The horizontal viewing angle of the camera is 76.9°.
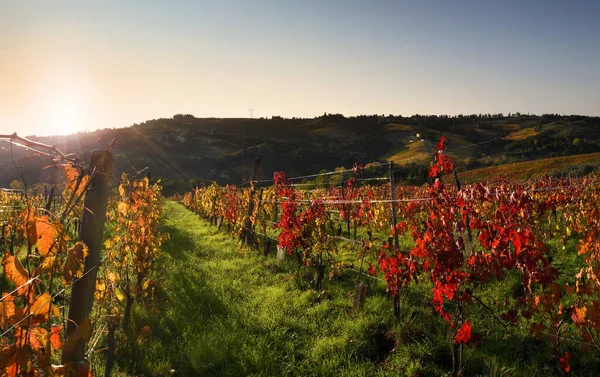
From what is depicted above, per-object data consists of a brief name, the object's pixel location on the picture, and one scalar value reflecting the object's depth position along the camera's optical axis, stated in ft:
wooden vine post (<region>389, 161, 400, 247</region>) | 19.25
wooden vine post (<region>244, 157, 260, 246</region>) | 35.78
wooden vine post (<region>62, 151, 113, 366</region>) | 9.06
